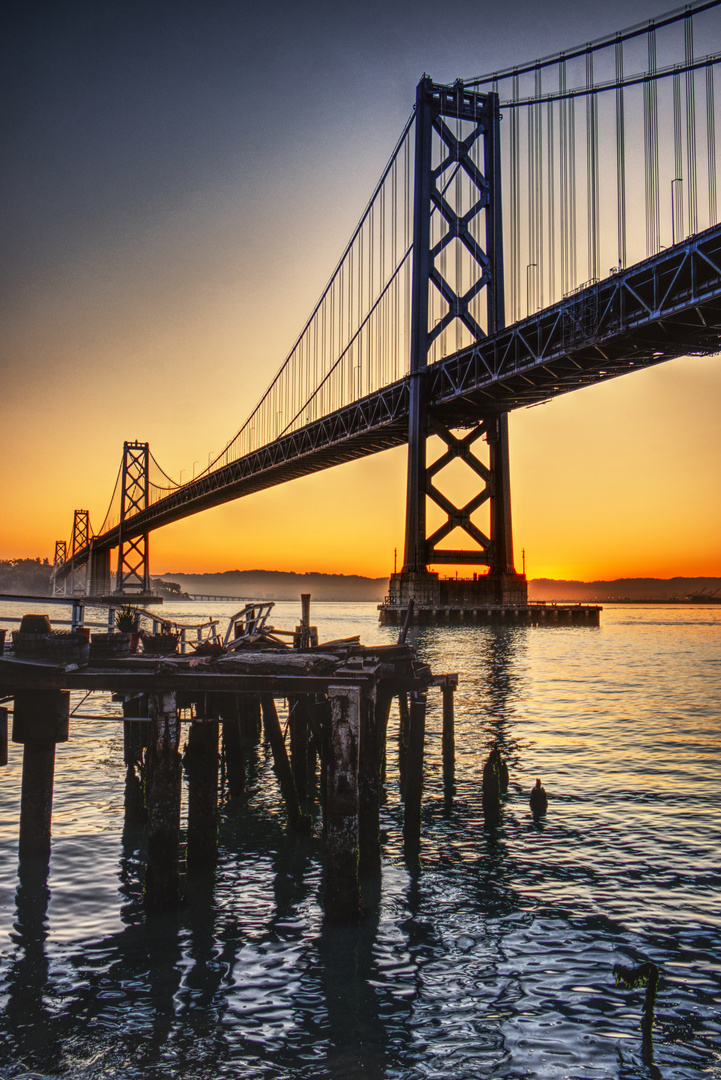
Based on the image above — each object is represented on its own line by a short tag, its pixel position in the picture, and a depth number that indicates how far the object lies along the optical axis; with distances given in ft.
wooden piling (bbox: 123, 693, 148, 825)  33.42
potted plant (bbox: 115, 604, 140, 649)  72.90
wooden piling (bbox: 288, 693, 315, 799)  37.57
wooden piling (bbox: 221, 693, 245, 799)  38.88
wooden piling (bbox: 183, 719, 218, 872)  28.77
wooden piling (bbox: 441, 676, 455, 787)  41.45
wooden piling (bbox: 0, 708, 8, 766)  26.81
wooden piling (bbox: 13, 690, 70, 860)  27.43
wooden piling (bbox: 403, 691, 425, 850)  31.58
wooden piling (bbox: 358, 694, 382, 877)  28.02
